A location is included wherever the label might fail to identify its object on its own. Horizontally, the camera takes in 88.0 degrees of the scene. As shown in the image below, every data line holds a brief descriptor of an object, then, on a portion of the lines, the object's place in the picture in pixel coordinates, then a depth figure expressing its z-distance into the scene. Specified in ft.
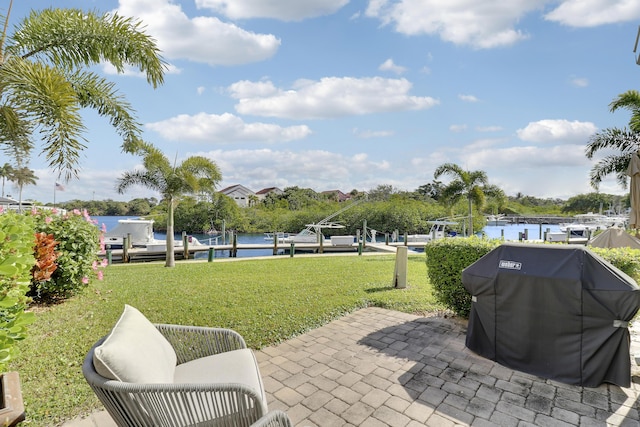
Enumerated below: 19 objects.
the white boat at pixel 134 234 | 66.33
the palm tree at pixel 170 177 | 37.55
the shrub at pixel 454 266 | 15.26
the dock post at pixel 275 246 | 59.93
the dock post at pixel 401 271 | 22.88
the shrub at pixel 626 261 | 13.43
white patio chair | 5.43
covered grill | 9.50
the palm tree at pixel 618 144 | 34.65
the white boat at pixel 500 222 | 161.09
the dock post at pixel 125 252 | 46.70
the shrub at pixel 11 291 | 5.44
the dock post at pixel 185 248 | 53.69
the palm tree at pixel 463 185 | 54.75
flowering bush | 16.61
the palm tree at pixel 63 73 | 13.20
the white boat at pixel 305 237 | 76.71
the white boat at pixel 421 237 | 77.12
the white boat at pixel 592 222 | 93.96
